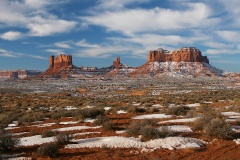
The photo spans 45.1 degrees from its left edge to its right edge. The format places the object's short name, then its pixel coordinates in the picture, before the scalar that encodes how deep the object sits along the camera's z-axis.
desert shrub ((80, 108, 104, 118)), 21.17
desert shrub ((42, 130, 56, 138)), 14.36
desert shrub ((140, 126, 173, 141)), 12.58
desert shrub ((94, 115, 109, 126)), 17.36
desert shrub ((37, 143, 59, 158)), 10.66
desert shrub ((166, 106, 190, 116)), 20.77
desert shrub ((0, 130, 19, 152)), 11.66
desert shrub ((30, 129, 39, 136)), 15.71
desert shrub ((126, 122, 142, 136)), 13.69
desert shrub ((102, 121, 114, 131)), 15.57
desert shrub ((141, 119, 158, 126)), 14.62
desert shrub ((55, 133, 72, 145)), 12.52
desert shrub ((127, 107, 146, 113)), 23.89
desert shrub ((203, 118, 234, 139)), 12.78
